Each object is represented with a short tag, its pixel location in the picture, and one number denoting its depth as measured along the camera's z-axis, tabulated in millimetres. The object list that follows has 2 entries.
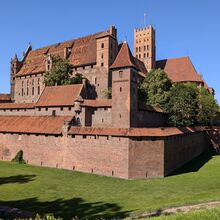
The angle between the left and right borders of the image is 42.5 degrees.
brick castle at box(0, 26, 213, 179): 30516
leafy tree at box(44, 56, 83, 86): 48000
